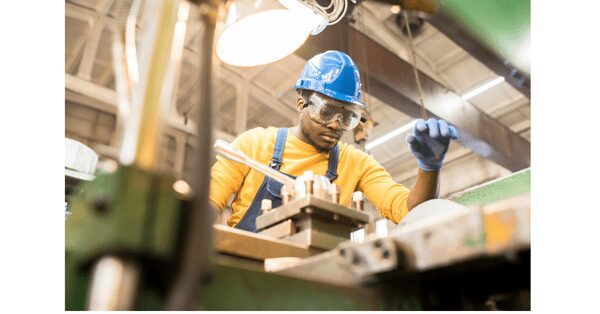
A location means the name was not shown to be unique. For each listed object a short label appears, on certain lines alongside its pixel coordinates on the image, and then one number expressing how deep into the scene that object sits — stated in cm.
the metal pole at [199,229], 49
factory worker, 174
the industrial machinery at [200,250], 51
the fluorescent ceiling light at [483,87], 419
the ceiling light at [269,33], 122
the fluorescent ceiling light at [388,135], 448
